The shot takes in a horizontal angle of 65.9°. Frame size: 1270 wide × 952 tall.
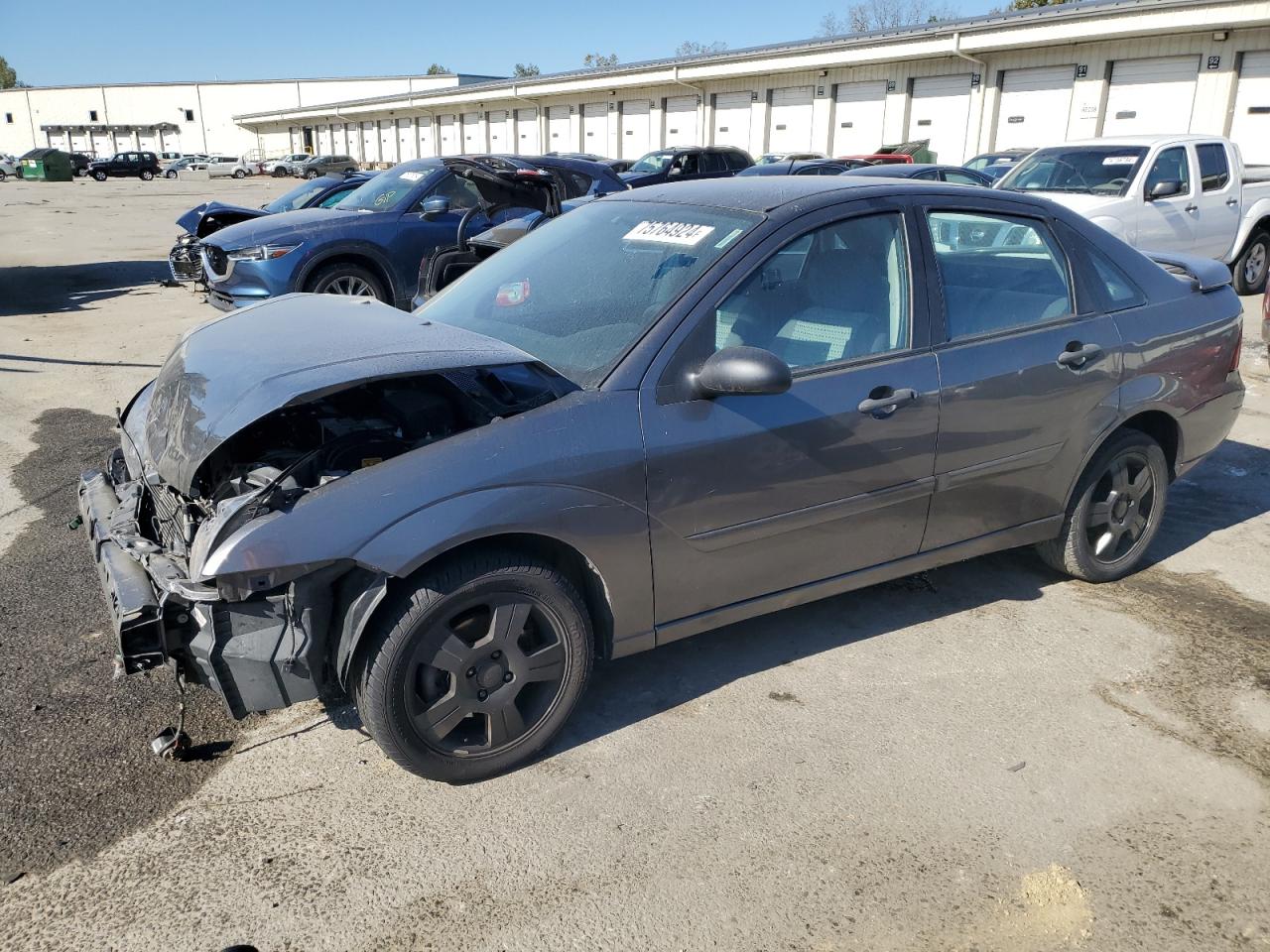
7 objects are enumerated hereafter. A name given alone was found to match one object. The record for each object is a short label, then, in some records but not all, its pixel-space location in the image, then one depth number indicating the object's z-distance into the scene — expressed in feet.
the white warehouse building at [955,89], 70.28
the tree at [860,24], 230.89
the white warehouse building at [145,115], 285.64
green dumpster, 168.45
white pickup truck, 34.04
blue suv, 29.89
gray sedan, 8.93
